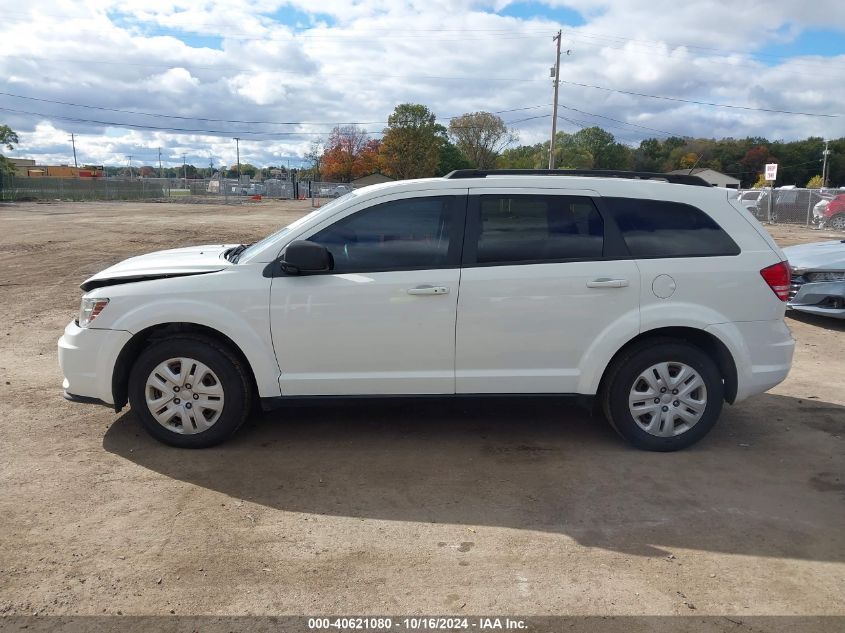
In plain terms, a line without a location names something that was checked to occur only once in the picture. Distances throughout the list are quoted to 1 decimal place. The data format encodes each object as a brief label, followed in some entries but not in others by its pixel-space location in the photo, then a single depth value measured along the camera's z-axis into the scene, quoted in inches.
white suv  170.9
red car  1056.7
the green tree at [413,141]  2901.1
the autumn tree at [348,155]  3786.9
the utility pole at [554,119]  1626.4
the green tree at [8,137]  2338.8
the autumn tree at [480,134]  2600.9
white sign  1209.4
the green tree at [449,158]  3043.8
